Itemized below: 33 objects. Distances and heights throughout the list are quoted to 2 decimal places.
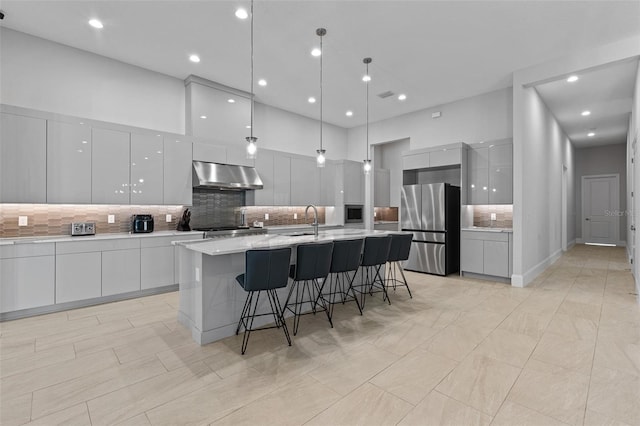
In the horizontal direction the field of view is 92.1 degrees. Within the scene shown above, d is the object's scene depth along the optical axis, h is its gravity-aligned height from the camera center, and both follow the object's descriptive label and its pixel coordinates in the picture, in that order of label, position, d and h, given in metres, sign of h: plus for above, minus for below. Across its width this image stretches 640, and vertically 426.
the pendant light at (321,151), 3.90 +0.81
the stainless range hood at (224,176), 5.10 +0.63
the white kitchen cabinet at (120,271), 4.10 -0.79
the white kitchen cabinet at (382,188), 8.04 +0.64
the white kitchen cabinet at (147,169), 4.56 +0.66
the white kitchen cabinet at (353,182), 7.58 +0.75
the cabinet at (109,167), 4.24 +0.65
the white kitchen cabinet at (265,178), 6.09 +0.69
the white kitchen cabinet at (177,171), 4.87 +0.67
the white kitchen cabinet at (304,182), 6.75 +0.69
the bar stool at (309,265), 3.06 -0.54
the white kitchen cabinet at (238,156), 5.61 +1.04
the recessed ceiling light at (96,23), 3.74 +2.33
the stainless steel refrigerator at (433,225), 5.85 -0.26
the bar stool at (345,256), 3.47 -0.51
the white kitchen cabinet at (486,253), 5.28 -0.73
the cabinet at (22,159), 3.62 +0.65
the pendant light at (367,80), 5.18 +2.26
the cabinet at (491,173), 5.50 +0.72
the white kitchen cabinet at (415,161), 6.39 +1.09
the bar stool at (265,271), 2.66 -0.52
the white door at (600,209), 10.02 +0.08
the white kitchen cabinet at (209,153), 5.19 +1.03
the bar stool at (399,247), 4.26 -0.49
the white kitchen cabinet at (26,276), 3.46 -0.73
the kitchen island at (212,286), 2.91 -0.73
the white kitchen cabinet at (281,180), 6.40 +0.69
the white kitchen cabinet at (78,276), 3.77 -0.80
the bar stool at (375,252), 3.87 -0.51
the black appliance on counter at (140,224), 4.64 -0.17
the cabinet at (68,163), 3.91 +0.66
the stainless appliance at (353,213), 7.54 -0.02
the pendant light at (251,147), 3.35 +0.73
